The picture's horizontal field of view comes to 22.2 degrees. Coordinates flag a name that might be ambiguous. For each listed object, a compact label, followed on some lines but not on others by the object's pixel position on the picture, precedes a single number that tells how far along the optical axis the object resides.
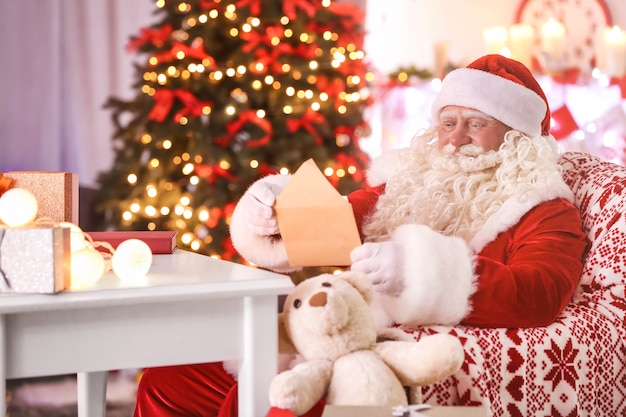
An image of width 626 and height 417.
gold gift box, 3.07
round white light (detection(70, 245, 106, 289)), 2.52
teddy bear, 2.59
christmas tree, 5.29
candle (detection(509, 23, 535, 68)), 7.94
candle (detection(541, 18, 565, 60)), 8.07
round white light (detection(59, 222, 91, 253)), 2.63
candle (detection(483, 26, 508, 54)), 7.90
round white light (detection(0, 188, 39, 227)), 2.52
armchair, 2.87
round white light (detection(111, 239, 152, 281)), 2.61
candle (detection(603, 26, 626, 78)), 7.64
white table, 2.46
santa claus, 2.91
